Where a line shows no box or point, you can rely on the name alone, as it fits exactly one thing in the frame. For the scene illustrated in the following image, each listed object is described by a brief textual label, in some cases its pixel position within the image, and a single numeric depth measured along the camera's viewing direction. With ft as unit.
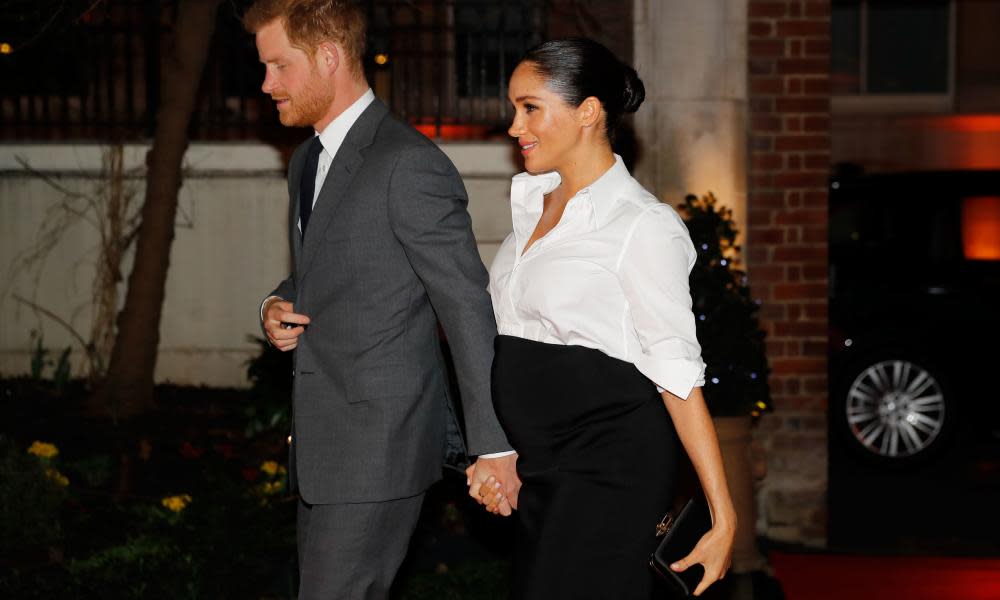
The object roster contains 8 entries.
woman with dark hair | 8.99
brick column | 20.93
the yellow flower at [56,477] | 18.84
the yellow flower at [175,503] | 18.61
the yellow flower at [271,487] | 19.19
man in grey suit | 10.14
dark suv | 29.22
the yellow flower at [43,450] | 19.98
